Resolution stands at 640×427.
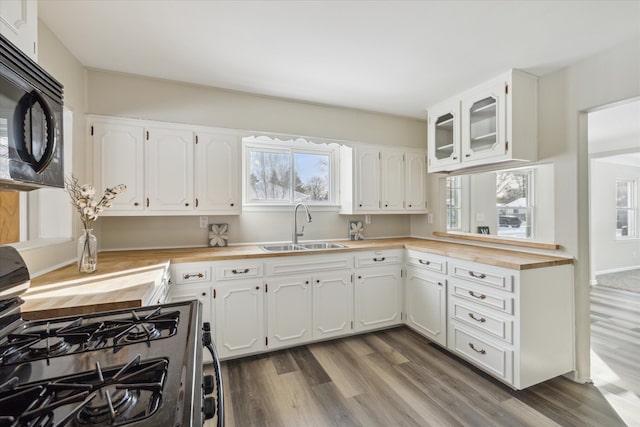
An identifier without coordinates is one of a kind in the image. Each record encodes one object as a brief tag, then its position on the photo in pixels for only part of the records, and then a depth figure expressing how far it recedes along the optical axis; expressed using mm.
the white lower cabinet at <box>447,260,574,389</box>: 1964
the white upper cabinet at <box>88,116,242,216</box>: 2312
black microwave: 741
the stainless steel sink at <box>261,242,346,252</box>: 2921
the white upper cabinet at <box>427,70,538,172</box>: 2305
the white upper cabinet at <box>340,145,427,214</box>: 3199
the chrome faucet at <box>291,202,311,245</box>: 2996
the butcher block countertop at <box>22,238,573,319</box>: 1214
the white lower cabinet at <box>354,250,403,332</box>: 2793
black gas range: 530
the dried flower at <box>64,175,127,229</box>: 1751
